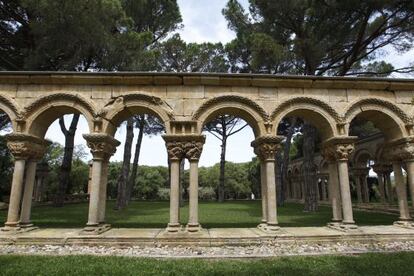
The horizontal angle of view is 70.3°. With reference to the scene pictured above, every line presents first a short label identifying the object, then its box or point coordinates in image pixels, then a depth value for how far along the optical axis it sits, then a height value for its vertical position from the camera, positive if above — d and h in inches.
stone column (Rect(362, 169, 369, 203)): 826.5 +11.1
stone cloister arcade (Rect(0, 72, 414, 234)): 313.3 +90.4
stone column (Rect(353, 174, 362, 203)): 815.7 +29.5
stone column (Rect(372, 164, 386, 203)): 721.1 +41.3
